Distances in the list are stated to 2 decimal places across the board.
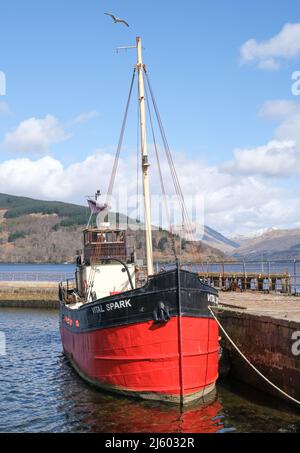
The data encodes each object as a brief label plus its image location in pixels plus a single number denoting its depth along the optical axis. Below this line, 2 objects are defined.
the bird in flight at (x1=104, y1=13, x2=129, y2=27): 18.97
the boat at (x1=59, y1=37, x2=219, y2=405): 15.84
